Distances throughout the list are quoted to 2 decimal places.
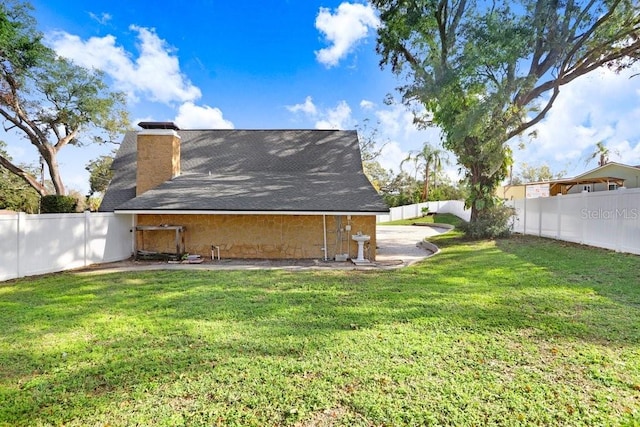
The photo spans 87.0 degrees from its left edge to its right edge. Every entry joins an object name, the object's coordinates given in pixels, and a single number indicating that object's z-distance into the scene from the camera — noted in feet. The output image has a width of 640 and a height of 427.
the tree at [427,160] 135.54
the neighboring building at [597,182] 77.61
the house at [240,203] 40.42
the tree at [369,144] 118.83
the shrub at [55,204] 50.96
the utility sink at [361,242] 38.81
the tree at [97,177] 95.05
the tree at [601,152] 130.21
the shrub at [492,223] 48.67
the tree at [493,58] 42.52
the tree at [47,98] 64.95
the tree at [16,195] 97.40
